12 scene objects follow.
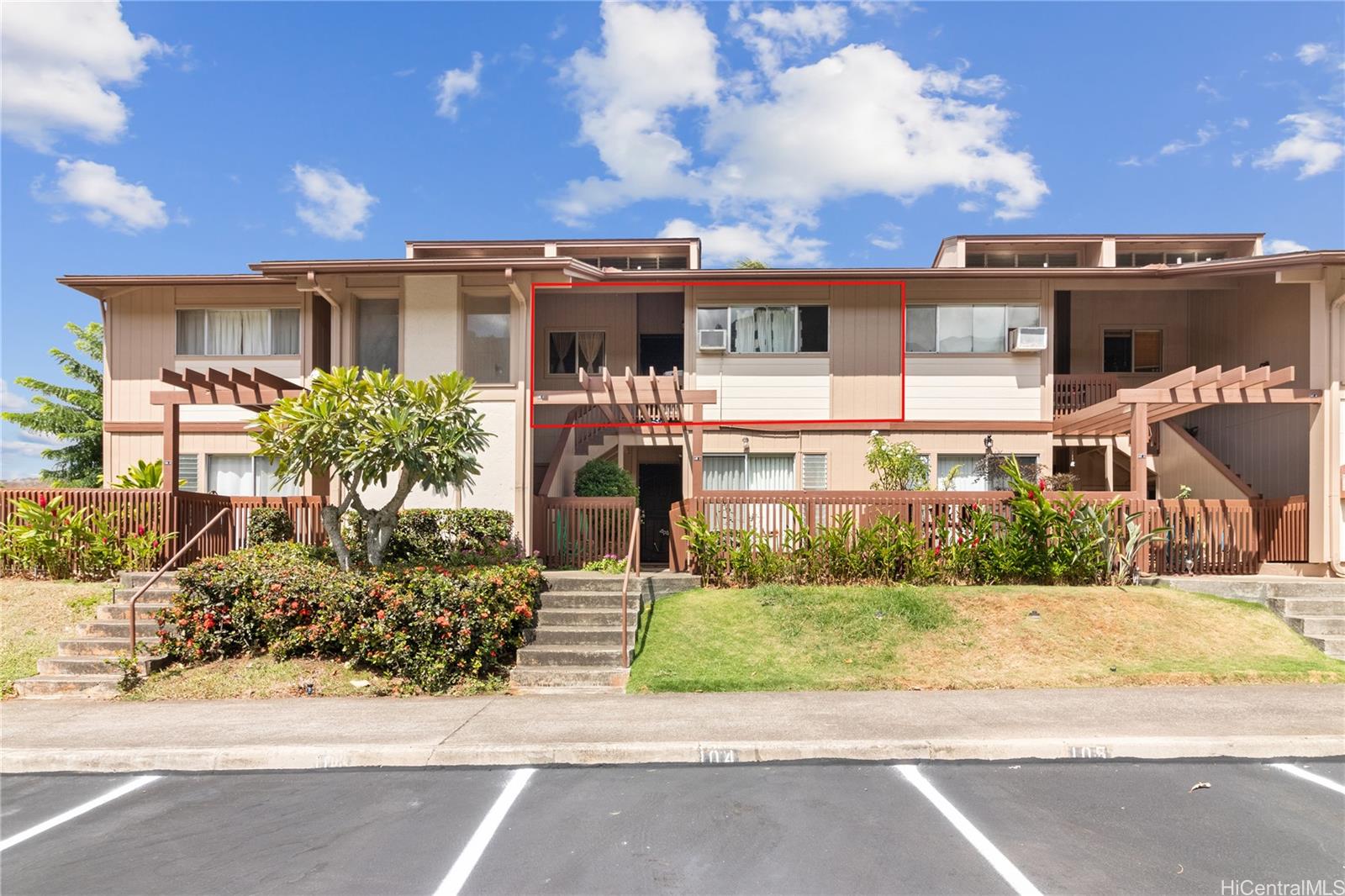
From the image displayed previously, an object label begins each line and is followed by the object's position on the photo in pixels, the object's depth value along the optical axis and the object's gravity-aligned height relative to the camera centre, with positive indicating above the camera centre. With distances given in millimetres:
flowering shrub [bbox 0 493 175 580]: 13477 -1352
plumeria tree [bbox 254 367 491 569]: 11422 +338
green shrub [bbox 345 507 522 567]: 13531 -1215
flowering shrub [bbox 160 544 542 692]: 10414 -1984
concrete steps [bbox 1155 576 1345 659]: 11883 -2029
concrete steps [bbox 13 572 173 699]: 10547 -2556
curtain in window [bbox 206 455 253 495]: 18344 -328
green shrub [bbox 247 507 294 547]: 14305 -1129
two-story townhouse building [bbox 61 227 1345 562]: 17562 +2076
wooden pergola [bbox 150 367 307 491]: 13852 +1127
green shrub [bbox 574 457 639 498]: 17141 -423
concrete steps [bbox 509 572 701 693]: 10352 -2308
